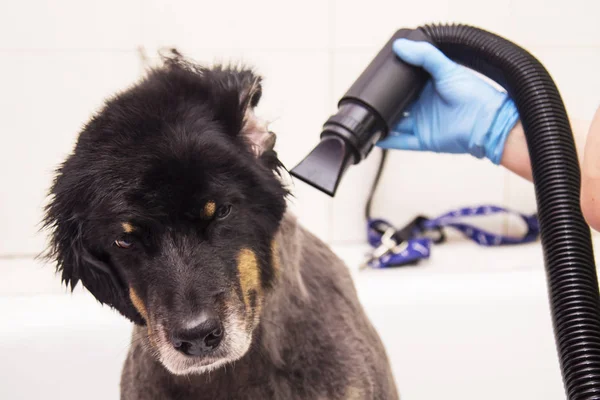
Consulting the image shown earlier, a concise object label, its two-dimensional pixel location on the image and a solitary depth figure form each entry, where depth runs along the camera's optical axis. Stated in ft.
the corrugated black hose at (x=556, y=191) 2.55
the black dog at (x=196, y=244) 2.26
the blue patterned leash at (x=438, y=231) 5.53
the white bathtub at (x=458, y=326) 4.89
